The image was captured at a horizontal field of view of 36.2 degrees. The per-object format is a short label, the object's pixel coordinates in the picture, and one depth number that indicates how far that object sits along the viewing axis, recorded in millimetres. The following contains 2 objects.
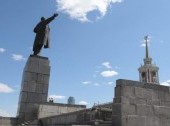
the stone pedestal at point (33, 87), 16328
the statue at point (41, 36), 18281
